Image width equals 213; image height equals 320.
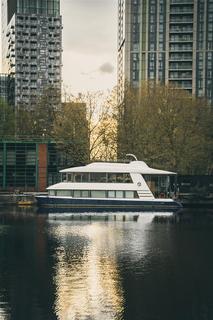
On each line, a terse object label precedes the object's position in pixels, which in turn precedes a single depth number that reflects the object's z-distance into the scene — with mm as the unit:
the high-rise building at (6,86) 193375
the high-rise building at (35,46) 188000
